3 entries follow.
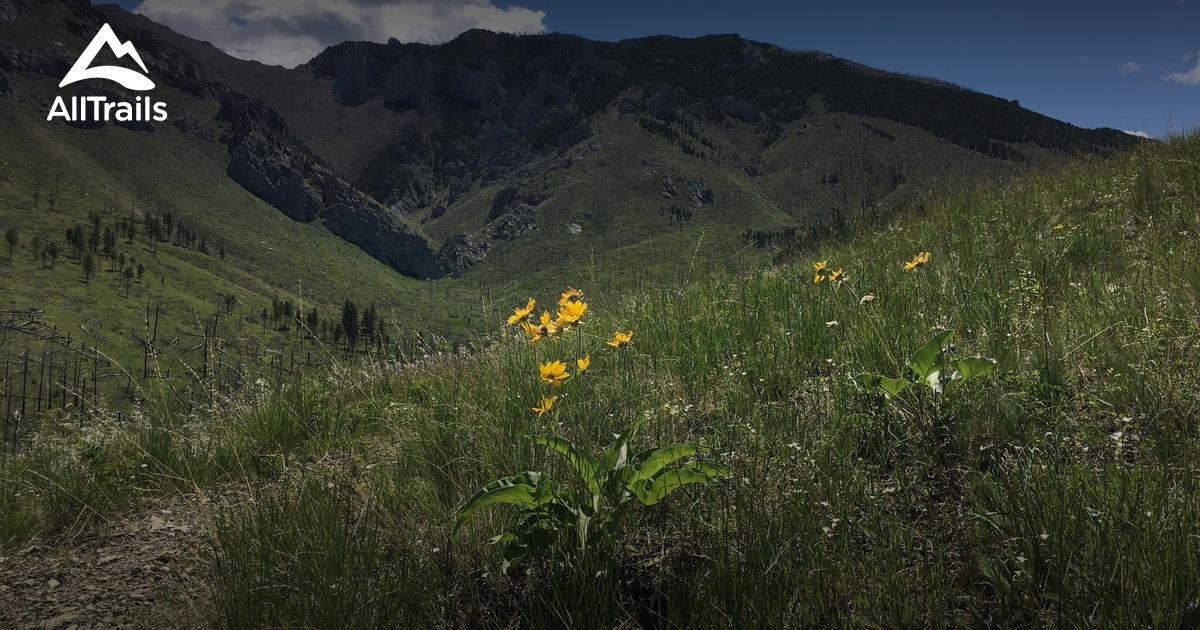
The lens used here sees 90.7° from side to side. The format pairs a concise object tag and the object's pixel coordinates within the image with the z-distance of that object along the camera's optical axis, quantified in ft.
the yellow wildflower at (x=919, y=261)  13.51
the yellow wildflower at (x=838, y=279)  14.04
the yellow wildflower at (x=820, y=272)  15.23
